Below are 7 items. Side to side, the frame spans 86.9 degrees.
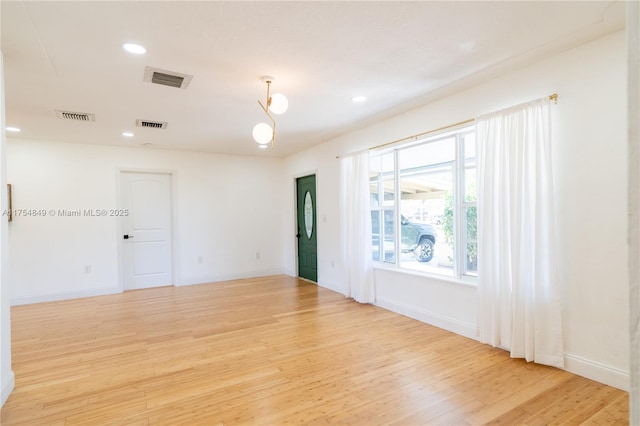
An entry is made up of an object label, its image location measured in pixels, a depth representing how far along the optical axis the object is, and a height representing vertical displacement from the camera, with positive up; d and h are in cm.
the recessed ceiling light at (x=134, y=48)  253 +126
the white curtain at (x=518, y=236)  283 -25
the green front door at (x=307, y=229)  656 -36
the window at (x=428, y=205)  372 +6
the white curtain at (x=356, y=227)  488 -24
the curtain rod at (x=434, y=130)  283 +91
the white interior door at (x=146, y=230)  610 -32
